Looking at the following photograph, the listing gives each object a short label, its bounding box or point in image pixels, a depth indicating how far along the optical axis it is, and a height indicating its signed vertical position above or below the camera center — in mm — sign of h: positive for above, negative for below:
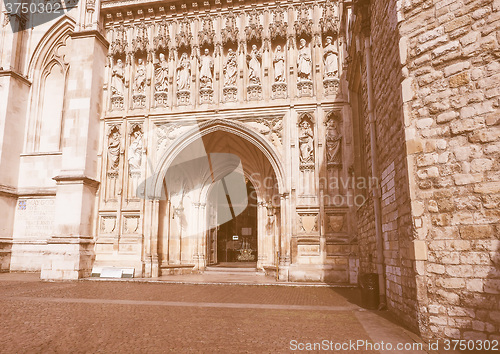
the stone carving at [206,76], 13438 +6008
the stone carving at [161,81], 13703 +5974
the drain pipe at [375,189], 6906 +1068
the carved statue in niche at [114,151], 13570 +3372
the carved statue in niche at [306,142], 12344 +3352
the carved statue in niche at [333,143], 12062 +3257
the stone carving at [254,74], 13086 +5931
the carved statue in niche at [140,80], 13977 +6104
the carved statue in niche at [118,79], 14109 +6194
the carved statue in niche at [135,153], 13320 +3250
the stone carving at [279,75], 12930 +5807
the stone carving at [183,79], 13547 +5972
